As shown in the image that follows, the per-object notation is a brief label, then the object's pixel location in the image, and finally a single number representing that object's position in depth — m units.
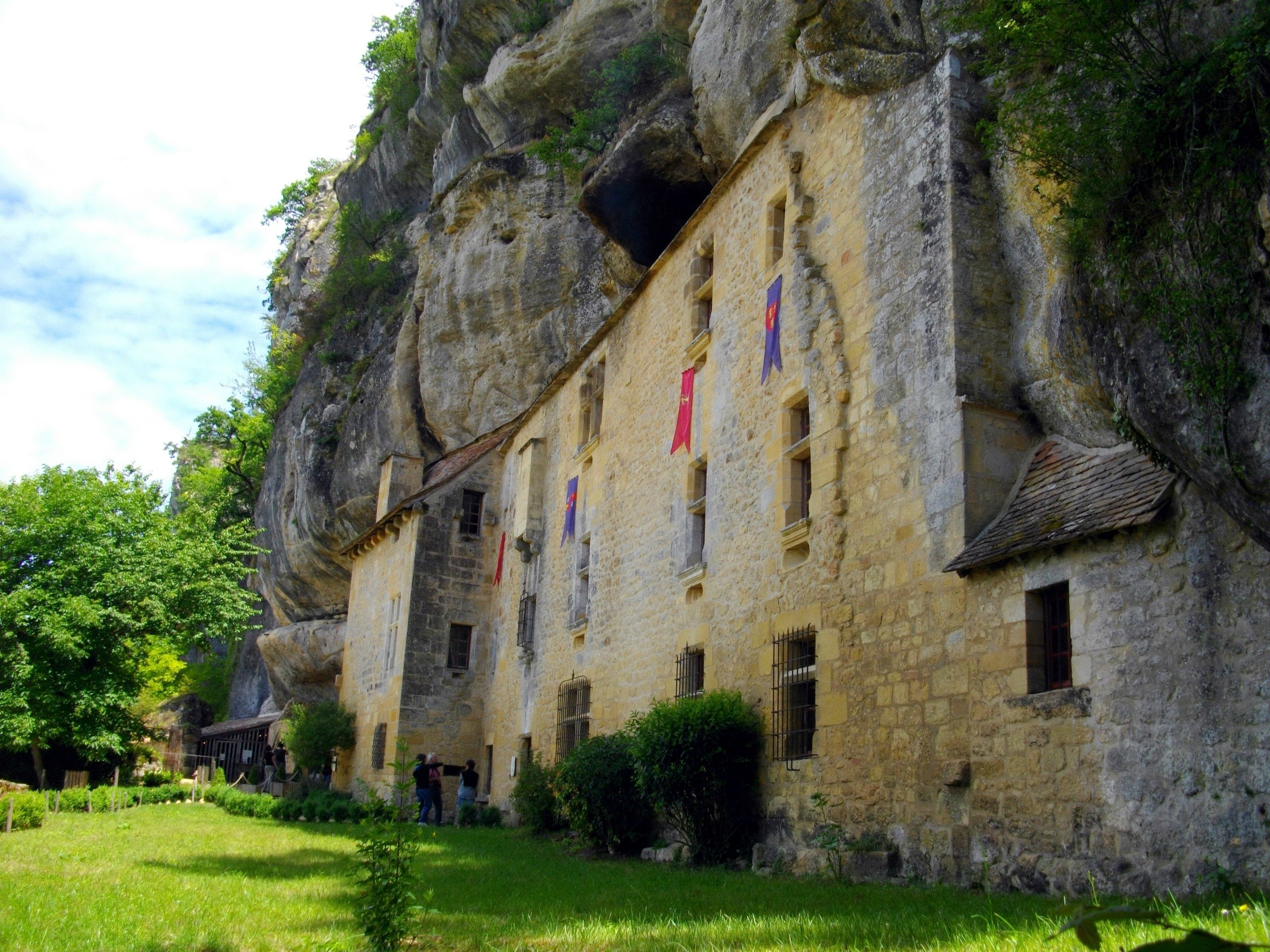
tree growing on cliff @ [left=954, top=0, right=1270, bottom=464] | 5.95
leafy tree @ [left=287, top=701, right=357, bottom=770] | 25.59
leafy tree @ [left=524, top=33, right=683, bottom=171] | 22.38
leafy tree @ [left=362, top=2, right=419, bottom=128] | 33.66
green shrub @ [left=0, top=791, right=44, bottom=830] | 15.95
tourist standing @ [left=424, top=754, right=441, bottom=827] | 18.95
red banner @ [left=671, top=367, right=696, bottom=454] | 14.84
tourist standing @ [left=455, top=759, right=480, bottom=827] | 20.23
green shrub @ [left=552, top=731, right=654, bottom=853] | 13.01
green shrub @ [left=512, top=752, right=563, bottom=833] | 16.12
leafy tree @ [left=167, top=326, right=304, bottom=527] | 38.97
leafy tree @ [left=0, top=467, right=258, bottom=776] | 22.41
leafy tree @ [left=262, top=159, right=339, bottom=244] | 43.03
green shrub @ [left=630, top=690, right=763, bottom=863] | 11.27
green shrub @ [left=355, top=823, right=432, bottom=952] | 5.88
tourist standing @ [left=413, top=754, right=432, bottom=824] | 18.45
